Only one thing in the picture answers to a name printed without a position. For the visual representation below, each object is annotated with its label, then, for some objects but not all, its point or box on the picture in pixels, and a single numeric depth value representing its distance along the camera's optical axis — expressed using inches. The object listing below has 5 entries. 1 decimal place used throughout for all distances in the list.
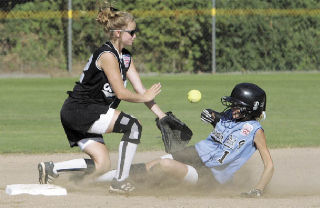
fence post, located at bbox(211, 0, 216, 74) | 1764.3
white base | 518.0
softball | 727.7
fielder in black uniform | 537.6
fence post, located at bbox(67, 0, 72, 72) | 1676.9
